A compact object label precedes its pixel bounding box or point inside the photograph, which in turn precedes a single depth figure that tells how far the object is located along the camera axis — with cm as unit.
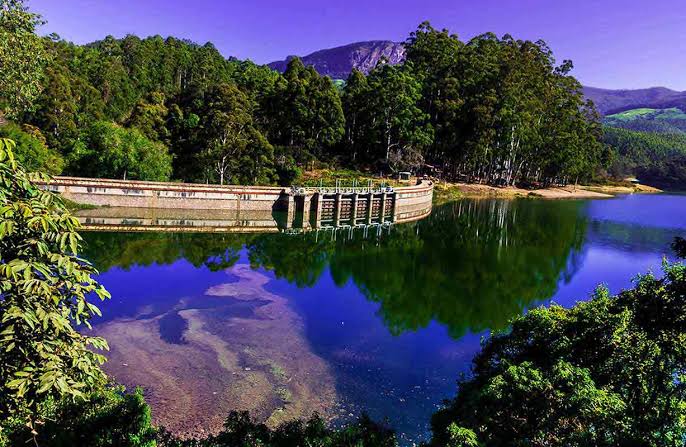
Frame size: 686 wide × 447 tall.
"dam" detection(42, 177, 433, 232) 3909
